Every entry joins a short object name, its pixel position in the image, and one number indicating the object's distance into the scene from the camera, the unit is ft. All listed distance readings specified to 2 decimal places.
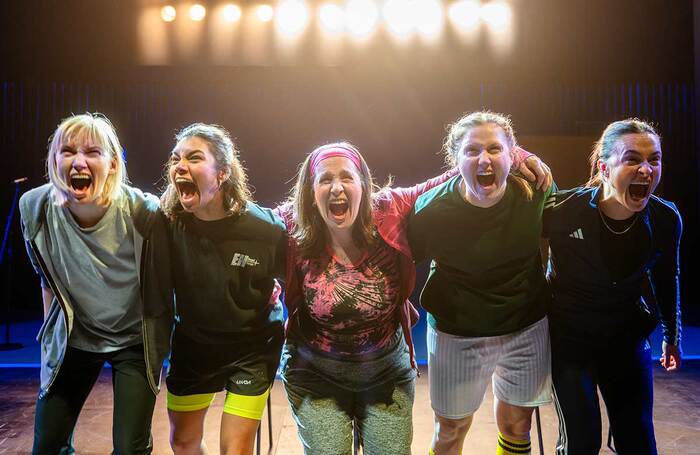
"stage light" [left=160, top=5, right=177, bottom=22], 24.04
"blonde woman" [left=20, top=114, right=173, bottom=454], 6.35
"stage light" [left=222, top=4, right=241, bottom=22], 24.02
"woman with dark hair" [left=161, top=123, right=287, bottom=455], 6.66
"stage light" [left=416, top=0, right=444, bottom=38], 23.85
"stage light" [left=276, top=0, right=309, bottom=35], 23.99
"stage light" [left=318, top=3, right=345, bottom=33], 23.91
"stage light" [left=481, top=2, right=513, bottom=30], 23.97
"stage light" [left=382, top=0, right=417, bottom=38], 23.81
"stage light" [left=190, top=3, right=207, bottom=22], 24.08
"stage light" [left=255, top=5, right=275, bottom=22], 24.11
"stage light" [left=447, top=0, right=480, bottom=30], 23.94
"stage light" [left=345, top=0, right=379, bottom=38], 23.81
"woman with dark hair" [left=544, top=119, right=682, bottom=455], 6.56
